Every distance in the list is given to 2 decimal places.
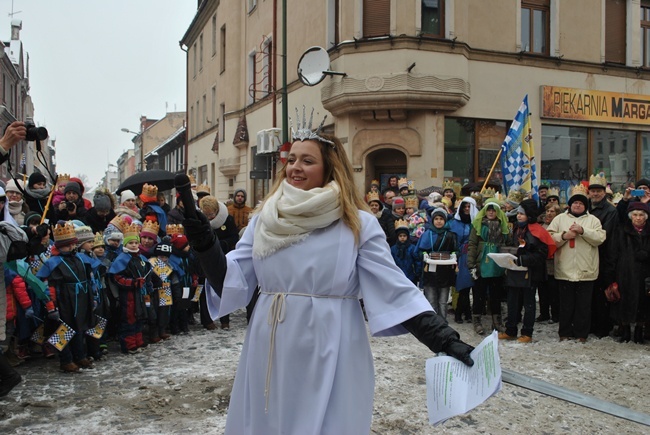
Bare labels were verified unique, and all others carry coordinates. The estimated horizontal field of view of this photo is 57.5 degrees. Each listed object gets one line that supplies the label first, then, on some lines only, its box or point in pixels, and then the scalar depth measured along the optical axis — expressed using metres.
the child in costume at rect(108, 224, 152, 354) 6.84
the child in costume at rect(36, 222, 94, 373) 6.10
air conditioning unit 17.73
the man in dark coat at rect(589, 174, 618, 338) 7.74
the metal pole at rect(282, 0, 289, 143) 13.68
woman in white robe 2.59
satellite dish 14.20
